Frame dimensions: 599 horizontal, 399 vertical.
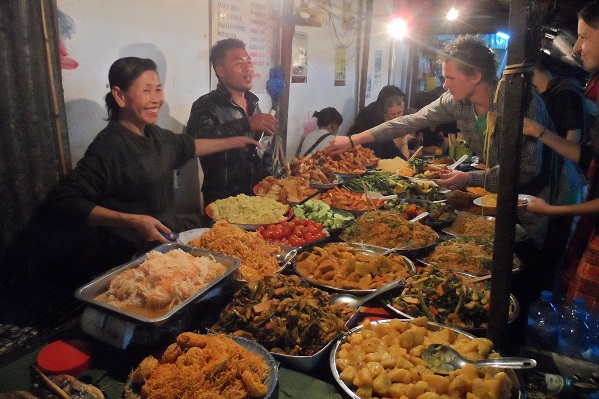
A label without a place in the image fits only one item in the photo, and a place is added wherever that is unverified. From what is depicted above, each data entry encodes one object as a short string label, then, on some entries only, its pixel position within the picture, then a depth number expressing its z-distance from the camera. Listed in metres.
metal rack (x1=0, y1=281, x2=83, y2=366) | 2.15
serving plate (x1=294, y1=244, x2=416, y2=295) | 2.56
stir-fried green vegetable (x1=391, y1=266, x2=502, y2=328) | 2.37
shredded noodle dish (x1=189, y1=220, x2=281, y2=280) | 2.72
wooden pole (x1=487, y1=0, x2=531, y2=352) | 1.57
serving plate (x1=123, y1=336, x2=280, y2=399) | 1.68
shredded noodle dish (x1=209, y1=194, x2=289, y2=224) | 3.74
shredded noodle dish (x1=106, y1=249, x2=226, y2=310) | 2.07
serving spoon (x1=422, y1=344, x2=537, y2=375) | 1.74
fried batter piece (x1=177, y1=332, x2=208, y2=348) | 1.85
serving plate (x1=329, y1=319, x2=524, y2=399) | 1.79
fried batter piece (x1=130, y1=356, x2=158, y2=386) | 1.71
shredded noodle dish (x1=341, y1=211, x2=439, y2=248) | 3.35
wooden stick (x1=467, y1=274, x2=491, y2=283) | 2.61
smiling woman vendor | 3.25
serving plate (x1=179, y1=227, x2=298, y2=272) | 2.94
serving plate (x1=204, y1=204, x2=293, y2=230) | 3.60
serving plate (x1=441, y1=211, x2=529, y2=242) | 3.75
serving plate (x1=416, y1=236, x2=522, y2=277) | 3.01
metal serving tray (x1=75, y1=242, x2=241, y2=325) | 1.88
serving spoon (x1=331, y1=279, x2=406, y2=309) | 2.46
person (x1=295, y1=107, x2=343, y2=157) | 6.96
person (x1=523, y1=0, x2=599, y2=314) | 3.38
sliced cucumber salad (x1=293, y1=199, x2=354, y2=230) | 3.89
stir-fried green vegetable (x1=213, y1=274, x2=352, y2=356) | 2.07
